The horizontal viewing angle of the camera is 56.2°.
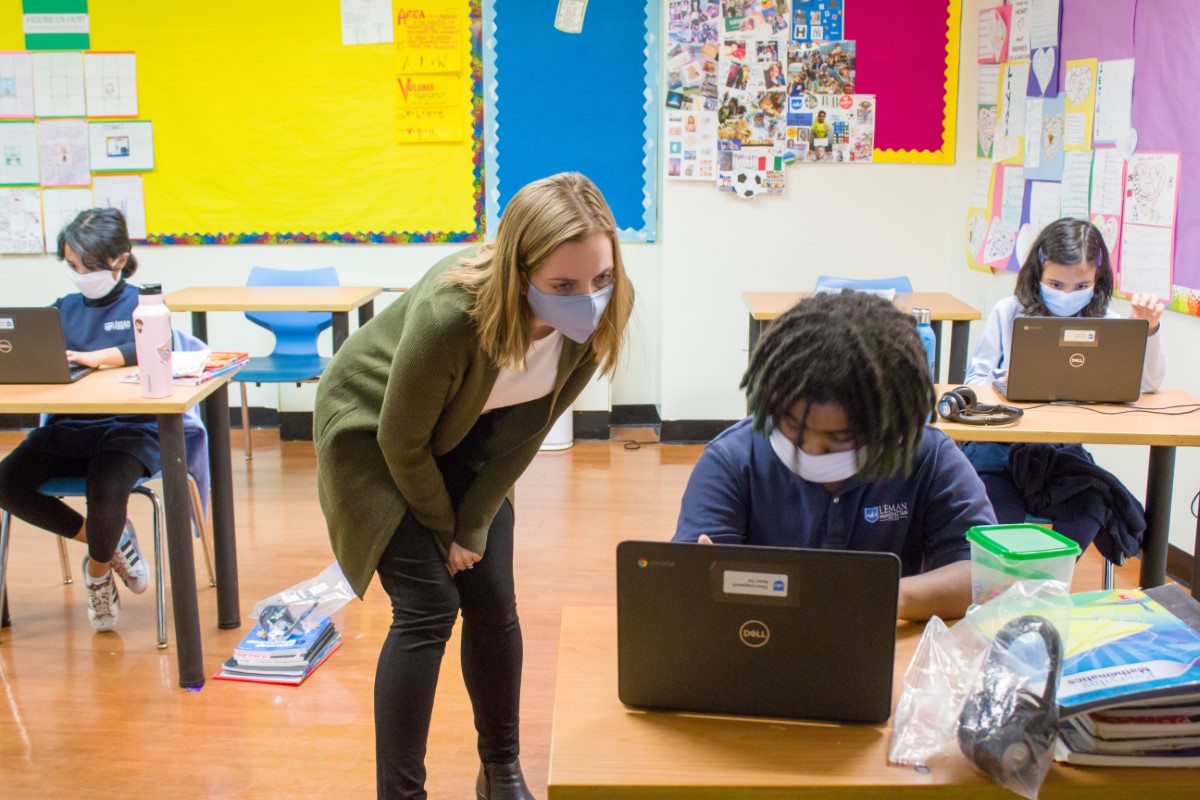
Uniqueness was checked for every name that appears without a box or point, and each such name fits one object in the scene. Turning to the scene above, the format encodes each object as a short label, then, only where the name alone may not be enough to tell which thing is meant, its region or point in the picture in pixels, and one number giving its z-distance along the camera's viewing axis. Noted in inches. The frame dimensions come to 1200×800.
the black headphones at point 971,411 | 96.4
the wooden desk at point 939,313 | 150.9
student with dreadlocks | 55.4
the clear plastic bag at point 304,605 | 111.3
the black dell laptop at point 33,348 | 104.1
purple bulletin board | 124.3
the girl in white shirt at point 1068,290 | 107.5
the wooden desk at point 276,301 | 161.2
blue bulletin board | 188.2
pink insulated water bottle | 98.8
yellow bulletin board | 188.2
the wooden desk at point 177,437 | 98.3
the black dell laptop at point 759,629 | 44.9
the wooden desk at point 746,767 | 43.4
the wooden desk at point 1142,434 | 93.3
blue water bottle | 107.1
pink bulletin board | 183.2
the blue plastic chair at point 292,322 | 183.0
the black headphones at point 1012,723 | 42.3
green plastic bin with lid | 51.2
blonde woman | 64.6
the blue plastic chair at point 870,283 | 169.9
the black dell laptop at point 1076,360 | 100.3
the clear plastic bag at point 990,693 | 42.6
